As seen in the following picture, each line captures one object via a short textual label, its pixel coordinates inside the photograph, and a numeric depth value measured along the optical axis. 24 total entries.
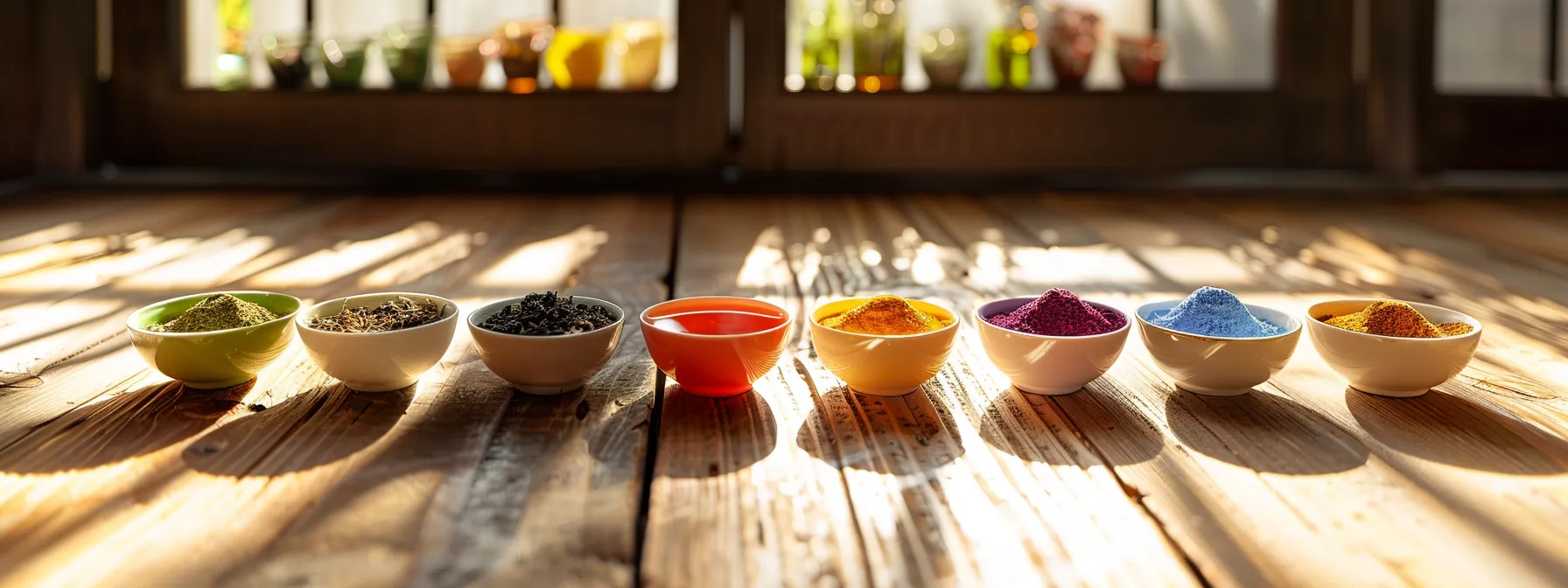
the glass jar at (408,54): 2.48
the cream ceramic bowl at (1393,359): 0.97
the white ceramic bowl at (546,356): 0.96
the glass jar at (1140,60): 2.53
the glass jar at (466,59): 2.49
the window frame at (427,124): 2.46
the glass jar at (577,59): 2.50
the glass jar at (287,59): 2.46
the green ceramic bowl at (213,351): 0.96
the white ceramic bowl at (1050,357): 0.97
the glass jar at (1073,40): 2.53
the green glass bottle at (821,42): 2.50
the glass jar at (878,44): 2.49
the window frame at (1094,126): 2.52
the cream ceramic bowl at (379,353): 0.96
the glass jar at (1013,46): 2.56
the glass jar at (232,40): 2.50
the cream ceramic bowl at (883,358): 0.96
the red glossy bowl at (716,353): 0.96
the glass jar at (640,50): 2.49
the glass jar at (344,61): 2.48
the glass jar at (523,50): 2.49
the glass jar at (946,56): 2.51
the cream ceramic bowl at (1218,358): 0.97
